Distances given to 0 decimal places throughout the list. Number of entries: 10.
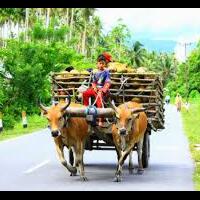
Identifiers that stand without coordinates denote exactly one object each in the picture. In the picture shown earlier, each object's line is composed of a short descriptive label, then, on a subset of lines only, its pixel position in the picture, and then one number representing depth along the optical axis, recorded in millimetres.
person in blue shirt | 15234
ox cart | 15950
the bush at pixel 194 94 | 104562
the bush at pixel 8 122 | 33075
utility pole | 99000
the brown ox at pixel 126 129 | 14430
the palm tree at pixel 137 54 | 119312
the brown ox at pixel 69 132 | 14305
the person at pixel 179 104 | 65125
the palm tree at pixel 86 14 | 81875
